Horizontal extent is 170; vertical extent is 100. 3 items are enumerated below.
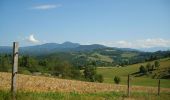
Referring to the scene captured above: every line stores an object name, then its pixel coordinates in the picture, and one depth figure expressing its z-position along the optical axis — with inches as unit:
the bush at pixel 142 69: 5427.7
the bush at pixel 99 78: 3449.6
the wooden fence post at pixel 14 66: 414.3
